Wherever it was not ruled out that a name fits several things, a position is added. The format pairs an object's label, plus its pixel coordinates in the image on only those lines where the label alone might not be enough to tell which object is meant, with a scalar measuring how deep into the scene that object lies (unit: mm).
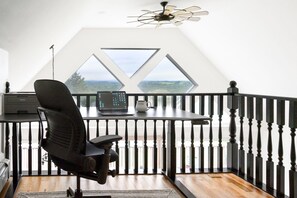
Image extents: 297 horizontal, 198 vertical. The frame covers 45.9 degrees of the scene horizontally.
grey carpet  2924
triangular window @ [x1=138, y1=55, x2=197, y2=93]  8891
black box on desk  3326
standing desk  2760
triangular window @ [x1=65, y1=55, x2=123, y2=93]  8711
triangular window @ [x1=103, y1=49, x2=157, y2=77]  8758
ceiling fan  5871
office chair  2223
